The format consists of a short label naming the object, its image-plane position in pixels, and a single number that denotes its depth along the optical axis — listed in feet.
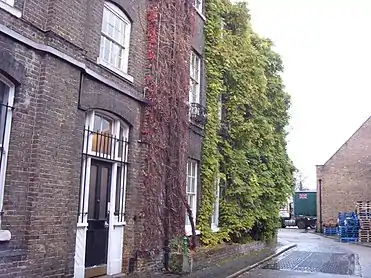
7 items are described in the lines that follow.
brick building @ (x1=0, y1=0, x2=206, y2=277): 23.90
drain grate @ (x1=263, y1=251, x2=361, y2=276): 43.80
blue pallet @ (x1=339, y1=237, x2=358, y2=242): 88.63
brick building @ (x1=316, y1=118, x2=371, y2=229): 115.03
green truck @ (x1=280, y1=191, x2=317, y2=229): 138.62
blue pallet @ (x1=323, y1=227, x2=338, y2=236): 111.04
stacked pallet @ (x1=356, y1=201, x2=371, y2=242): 87.76
